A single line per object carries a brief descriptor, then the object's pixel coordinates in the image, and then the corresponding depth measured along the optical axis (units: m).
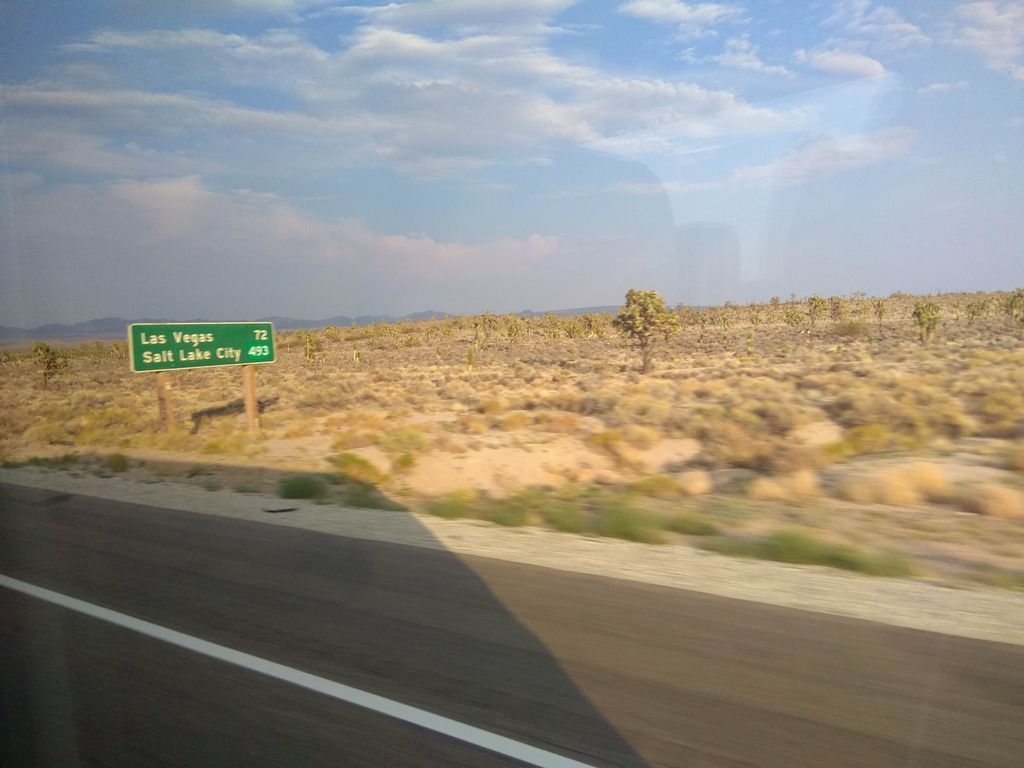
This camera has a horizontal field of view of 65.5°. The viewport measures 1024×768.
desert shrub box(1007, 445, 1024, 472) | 14.80
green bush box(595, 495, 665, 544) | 10.91
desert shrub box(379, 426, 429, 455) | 20.92
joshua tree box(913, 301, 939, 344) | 52.88
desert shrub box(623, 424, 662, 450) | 20.72
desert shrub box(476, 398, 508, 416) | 28.57
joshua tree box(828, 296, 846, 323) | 80.50
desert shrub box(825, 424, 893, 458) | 17.78
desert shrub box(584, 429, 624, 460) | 20.24
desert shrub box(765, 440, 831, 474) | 16.48
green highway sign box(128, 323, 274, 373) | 23.66
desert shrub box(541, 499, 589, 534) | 11.71
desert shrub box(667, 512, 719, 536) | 11.40
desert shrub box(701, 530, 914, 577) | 9.01
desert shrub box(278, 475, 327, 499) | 14.95
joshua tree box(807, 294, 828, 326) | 75.81
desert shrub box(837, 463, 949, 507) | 13.40
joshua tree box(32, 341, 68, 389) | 47.28
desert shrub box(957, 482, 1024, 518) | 12.16
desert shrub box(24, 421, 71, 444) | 28.36
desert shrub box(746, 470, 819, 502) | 14.41
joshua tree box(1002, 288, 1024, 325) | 68.12
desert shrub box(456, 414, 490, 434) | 24.34
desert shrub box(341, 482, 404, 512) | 14.02
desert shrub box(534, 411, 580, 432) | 24.05
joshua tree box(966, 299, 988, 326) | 67.56
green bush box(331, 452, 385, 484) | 17.61
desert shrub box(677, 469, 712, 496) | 15.45
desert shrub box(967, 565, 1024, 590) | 8.42
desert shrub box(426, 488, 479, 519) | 12.99
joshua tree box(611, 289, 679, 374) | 44.50
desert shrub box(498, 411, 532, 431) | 24.72
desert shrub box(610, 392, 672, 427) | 23.20
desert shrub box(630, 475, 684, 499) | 15.43
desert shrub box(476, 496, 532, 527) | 12.23
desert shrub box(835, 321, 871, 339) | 62.03
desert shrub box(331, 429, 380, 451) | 22.59
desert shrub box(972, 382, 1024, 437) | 18.47
